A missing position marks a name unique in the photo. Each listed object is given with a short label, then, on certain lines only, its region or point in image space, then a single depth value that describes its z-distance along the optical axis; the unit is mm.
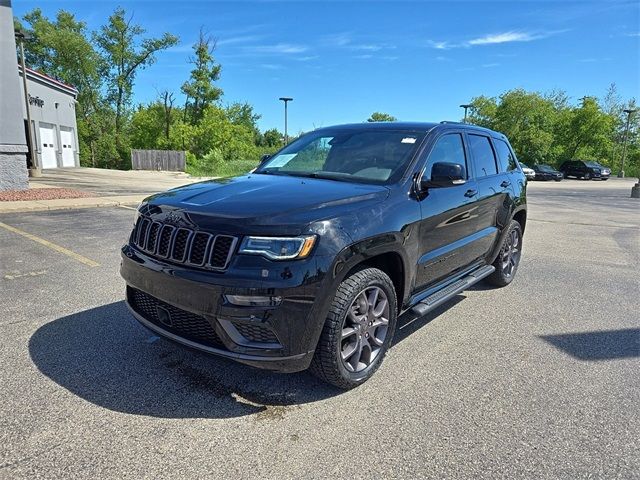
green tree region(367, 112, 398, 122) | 79169
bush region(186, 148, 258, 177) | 32188
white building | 27188
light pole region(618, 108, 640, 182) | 43781
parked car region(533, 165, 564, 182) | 36656
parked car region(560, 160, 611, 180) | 37875
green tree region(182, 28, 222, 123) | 46581
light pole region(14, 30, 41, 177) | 17538
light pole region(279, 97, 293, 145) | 30592
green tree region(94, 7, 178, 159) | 49094
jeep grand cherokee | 2533
